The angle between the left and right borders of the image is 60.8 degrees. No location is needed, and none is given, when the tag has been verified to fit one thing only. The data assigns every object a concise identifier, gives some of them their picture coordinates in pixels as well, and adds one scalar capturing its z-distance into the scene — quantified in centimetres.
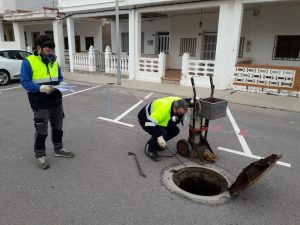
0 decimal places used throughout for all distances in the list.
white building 934
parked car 1068
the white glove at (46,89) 339
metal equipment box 357
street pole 1033
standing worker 342
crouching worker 363
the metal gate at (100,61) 1444
